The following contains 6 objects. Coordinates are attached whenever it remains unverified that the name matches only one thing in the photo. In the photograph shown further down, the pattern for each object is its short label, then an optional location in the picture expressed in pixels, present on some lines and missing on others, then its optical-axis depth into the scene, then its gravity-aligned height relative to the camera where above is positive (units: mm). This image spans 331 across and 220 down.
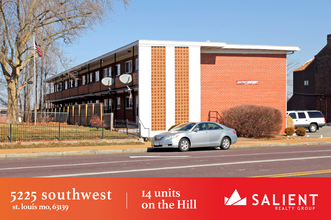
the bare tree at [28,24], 26891 +7369
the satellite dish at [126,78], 26750 +2989
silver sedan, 16828 -948
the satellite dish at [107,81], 29397 +3029
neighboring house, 50938 +5143
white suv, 33000 -100
